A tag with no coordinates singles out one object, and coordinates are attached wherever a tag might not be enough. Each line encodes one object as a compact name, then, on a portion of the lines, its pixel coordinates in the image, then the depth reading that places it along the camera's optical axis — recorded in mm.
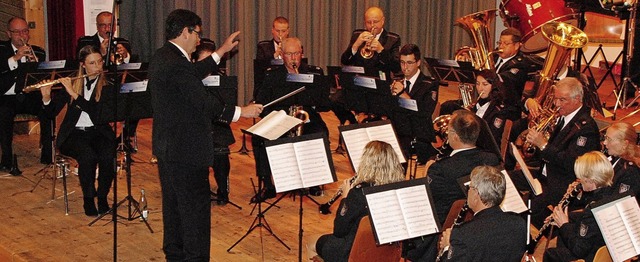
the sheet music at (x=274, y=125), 6086
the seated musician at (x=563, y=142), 6637
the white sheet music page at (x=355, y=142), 6121
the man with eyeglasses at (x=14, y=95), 9117
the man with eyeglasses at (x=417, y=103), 7254
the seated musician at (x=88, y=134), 7645
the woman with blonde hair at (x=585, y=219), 5352
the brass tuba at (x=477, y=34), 9383
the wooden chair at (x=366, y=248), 5059
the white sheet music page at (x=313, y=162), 5734
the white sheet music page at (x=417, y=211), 4867
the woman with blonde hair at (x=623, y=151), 5859
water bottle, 7579
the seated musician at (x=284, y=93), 7770
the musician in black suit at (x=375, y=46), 9438
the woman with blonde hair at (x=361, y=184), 5285
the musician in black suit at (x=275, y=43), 9641
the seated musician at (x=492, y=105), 7727
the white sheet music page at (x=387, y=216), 4773
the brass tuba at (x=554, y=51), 8164
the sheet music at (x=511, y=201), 5324
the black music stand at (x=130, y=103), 7121
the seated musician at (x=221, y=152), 7613
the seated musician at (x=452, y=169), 5708
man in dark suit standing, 5652
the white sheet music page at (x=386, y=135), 6258
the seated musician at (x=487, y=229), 4590
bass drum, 9969
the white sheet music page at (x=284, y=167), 5652
